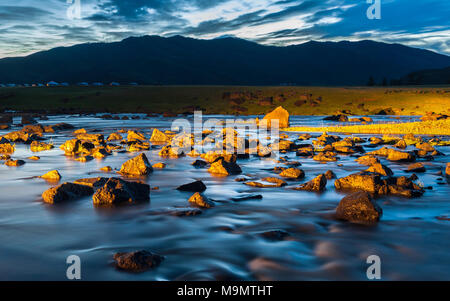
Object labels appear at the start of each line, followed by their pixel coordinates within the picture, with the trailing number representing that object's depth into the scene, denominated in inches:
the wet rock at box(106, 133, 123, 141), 1124.0
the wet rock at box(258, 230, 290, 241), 306.7
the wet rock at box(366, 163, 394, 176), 522.9
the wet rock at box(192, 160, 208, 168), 656.4
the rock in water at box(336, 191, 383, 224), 344.2
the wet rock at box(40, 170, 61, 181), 549.0
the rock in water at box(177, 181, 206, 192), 467.5
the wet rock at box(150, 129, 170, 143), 1089.4
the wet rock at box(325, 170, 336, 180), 526.4
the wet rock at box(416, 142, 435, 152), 764.0
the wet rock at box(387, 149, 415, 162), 671.1
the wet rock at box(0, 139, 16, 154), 874.4
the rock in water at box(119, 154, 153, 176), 569.3
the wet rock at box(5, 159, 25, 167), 675.4
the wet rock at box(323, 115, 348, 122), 1881.6
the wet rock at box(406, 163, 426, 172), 571.0
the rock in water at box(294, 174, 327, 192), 460.1
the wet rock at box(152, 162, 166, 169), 640.7
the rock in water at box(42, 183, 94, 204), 414.0
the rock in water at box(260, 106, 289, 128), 1590.8
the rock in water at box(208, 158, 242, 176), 569.6
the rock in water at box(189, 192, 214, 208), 395.5
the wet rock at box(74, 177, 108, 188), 475.1
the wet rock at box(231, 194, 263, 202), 422.3
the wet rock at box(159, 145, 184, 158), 793.7
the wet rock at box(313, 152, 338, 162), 697.6
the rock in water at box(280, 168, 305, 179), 538.6
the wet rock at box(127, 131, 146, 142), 1075.0
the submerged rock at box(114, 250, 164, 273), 246.4
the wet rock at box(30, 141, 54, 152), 909.5
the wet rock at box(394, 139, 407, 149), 866.8
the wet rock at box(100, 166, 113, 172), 599.5
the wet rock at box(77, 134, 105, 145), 1008.7
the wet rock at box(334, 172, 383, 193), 444.0
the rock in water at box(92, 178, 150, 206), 397.7
